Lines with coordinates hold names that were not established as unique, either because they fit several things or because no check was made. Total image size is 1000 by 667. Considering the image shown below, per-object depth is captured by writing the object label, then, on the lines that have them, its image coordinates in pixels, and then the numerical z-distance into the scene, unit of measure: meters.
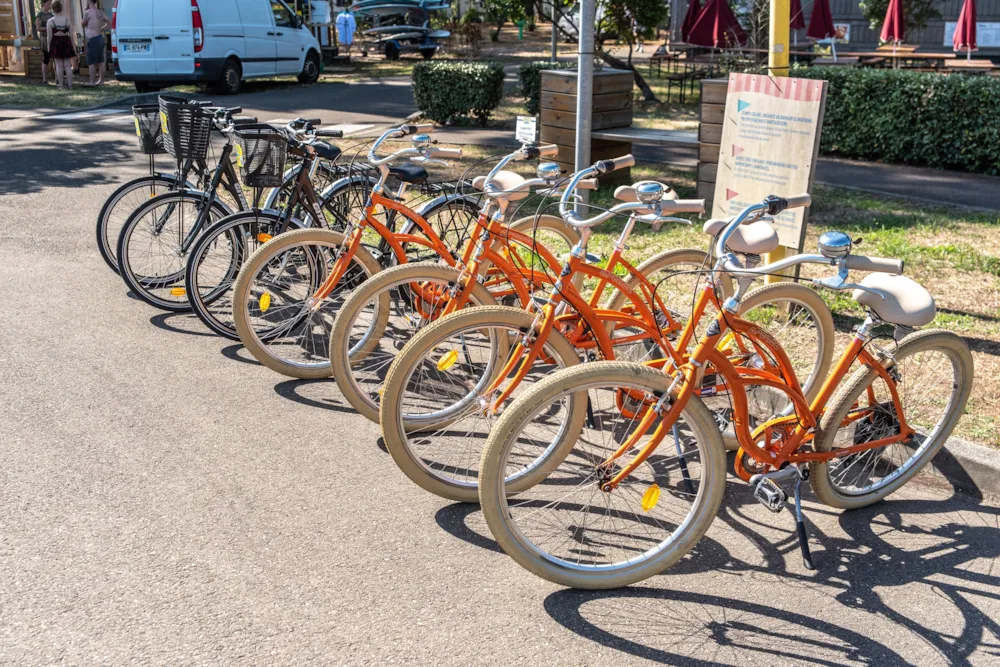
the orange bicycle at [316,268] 4.95
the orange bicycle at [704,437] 3.33
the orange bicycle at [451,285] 4.39
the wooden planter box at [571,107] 9.06
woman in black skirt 17.98
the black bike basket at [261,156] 5.52
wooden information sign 5.61
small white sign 6.30
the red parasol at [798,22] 18.41
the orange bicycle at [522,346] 3.75
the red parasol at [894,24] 16.25
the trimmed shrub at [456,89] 13.12
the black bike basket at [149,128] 6.34
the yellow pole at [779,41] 5.81
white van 16.69
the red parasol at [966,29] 15.70
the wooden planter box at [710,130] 7.88
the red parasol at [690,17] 17.45
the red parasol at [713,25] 15.79
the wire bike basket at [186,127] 6.00
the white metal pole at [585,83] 6.84
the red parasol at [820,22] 16.81
